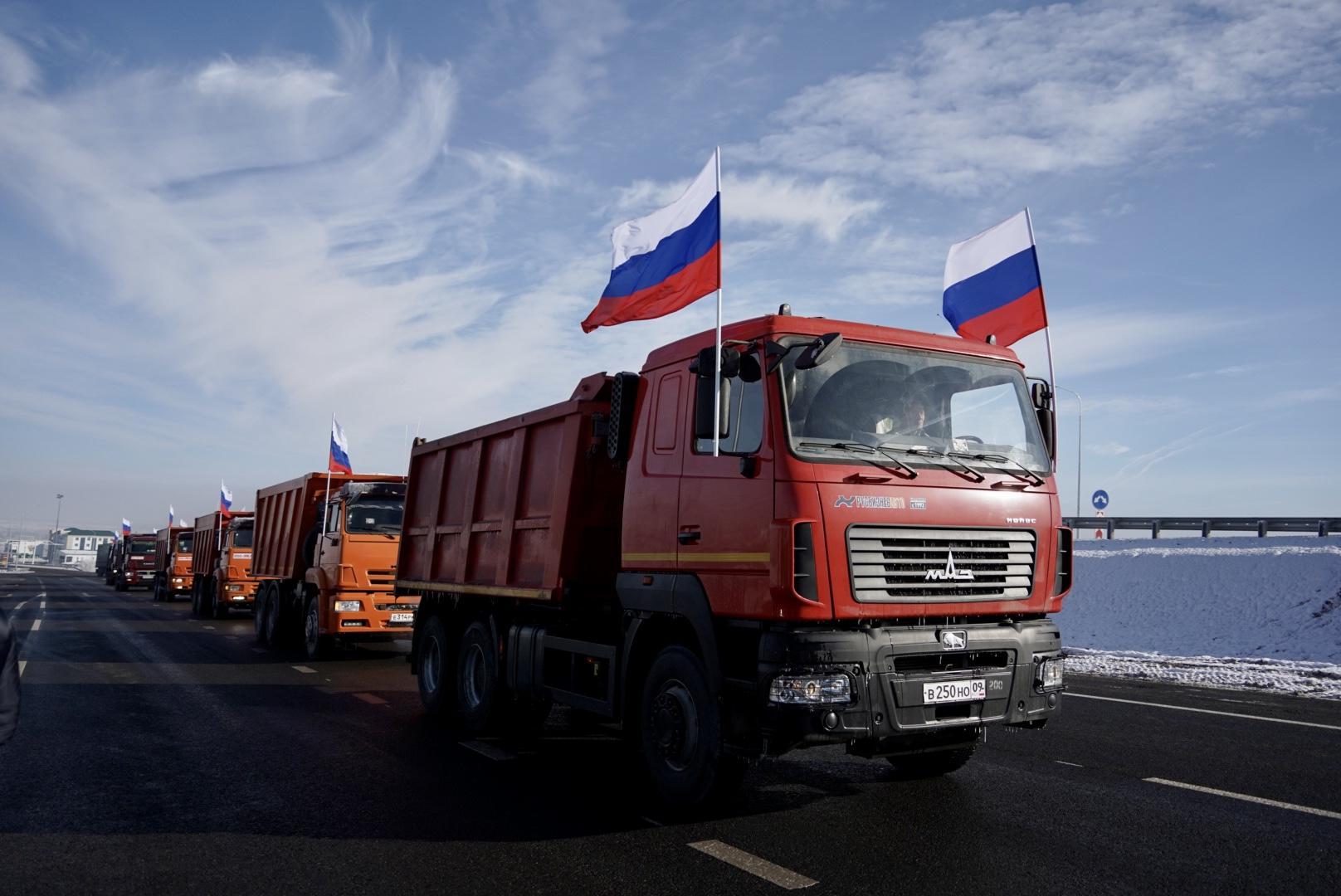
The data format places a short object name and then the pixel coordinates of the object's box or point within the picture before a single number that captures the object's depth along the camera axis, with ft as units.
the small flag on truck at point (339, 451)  56.24
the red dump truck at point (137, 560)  157.48
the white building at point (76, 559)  590.14
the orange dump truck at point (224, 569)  81.61
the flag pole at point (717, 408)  19.10
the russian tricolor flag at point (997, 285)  34.42
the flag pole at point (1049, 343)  22.42
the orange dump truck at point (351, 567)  46.57
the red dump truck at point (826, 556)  17.60
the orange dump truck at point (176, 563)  117.80
